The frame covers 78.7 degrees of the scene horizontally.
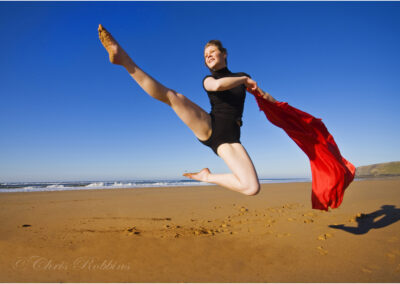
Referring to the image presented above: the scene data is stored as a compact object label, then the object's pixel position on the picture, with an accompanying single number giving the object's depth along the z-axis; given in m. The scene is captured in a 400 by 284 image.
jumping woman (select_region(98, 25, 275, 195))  2.49
